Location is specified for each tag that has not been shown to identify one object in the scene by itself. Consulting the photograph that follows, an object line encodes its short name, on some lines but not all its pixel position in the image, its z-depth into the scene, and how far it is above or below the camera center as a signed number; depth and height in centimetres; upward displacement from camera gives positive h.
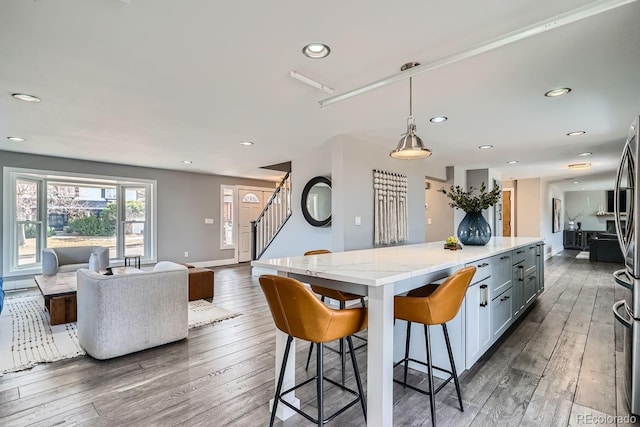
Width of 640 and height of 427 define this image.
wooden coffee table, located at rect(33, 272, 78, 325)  355 -92
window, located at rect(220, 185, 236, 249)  813 -6
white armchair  267 -80
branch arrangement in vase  333 +16
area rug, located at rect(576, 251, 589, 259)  931 -120
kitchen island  162 -46
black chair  823 -90
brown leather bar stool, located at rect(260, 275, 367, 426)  158 -50
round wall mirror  493 +23
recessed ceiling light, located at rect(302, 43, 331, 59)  204 +106
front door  842 +5
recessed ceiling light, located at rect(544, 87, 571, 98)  275 +105
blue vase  339 -15
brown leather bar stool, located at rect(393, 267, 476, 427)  184 -52
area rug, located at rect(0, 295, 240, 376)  275 -117
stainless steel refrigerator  189 -39
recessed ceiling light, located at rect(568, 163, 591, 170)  668 +102
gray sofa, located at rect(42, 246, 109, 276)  471 -63
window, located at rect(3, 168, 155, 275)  538 +5
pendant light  261 +57
